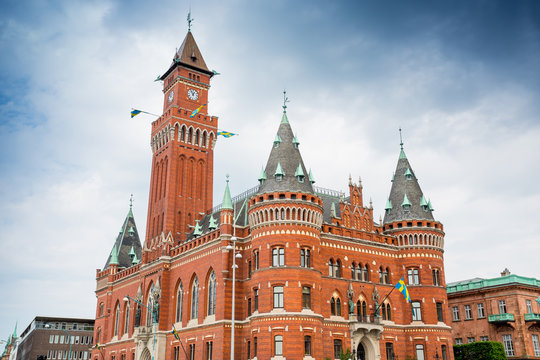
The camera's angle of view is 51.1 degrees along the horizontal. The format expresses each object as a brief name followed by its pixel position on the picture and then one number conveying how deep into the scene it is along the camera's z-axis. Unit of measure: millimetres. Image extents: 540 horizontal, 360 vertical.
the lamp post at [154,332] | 66788
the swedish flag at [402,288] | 59688
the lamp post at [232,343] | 45872
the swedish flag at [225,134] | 73938
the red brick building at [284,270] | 56562
